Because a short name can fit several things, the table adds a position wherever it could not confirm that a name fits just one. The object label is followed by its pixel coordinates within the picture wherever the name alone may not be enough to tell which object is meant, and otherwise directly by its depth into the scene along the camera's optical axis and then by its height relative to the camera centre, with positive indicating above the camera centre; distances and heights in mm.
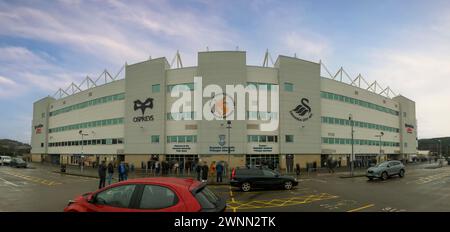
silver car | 26453 -1965
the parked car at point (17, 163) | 48969 -2859
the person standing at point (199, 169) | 25931 -1862
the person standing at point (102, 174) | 20094 -1783
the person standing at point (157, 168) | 33400 -2332
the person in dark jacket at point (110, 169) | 21672 -1613
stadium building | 46906 +4018
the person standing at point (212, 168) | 25897 -1790
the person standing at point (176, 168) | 35778 -2486
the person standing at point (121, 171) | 22125 -1756
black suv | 19328 -2003
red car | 5754 -959
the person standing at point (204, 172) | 23703 -1914
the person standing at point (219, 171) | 25297 -1961
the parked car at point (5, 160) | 56244 -2777
